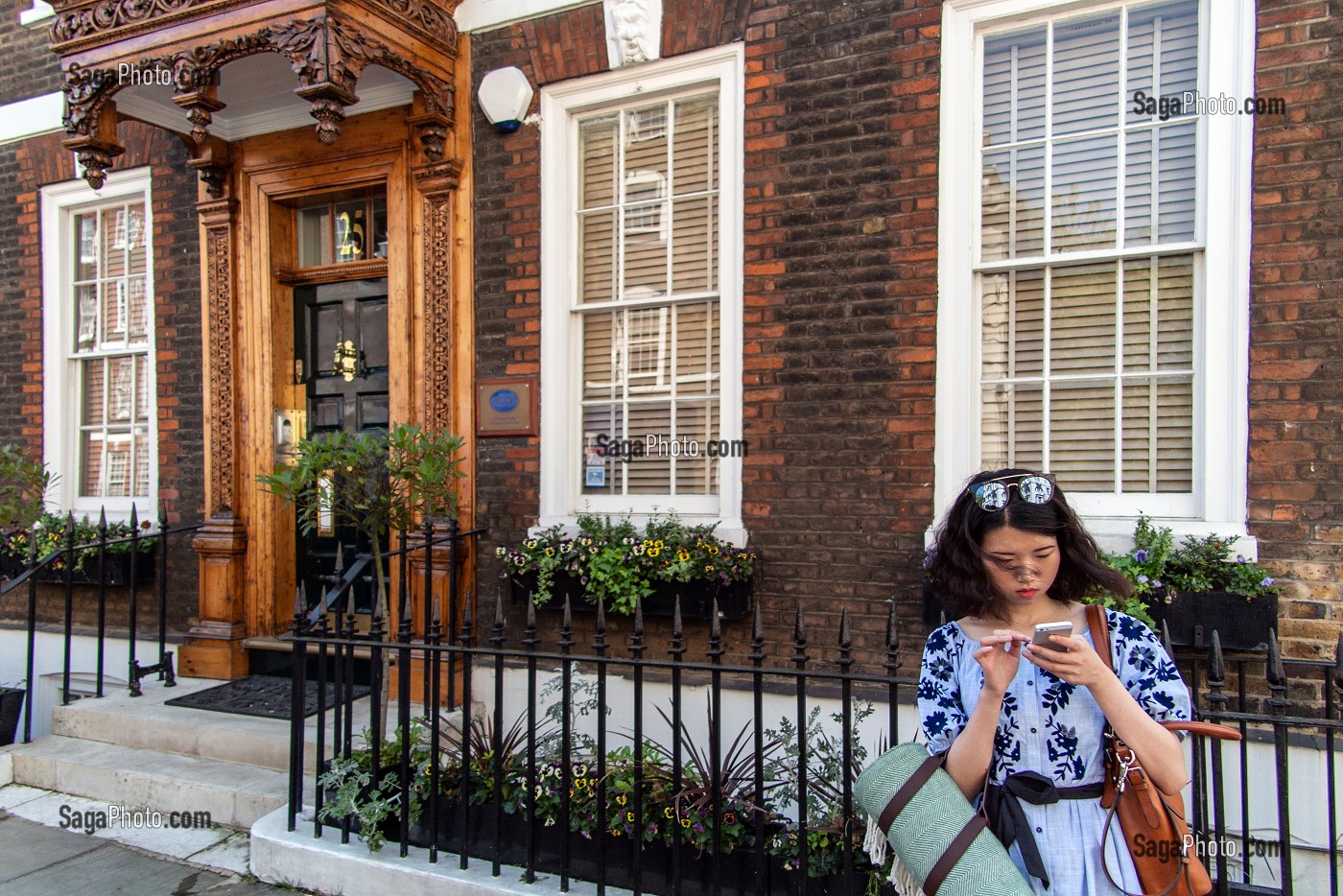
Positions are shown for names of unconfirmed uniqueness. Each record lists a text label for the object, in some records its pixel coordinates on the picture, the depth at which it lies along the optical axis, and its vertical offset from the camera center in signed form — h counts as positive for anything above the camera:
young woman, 1.75 -0.55
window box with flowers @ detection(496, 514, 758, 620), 4.49 -0.71
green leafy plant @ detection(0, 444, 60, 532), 5.86 -0.38
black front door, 5.96 +0.44
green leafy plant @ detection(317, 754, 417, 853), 3.58 -1.55
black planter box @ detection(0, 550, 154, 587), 6.21 -1.00
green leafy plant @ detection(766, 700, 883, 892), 3.02 -1.40
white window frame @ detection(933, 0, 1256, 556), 3.81 +0.75
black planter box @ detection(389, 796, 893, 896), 3.09 -1.62
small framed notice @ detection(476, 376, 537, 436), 5.21 +0.18
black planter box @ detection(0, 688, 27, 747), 5.11 -1.67
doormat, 5.07 -1.63
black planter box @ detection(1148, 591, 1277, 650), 3.60 -0.76
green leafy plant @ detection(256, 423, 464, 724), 4.18 -0.21
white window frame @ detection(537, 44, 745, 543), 4.75 +0.92
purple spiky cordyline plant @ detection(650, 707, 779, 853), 3.09 -1.38
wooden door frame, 5.77 +0.95
